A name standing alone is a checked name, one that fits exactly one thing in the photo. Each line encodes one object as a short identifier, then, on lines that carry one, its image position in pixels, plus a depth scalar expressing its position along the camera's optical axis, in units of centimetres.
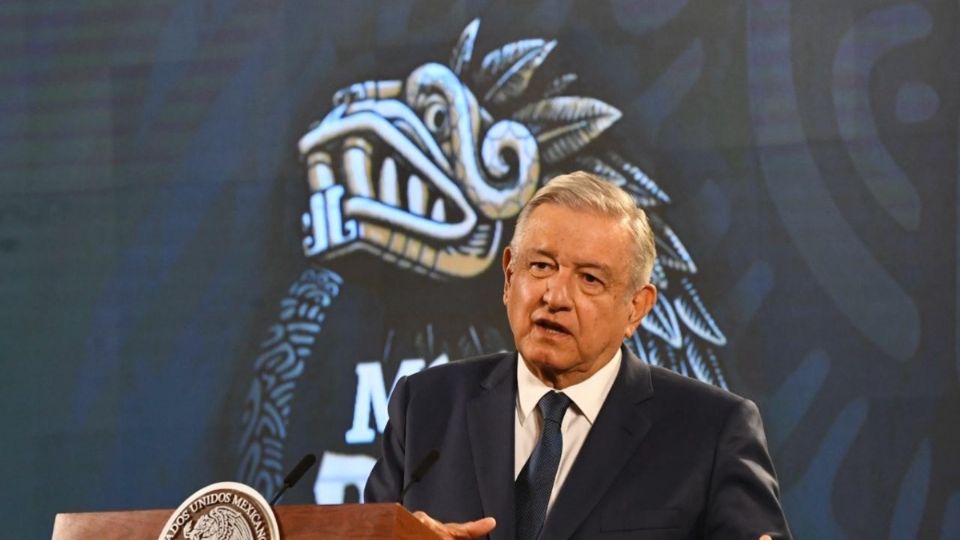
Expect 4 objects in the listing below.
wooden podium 411
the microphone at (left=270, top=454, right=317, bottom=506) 455
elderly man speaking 525
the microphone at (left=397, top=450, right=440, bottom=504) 490
